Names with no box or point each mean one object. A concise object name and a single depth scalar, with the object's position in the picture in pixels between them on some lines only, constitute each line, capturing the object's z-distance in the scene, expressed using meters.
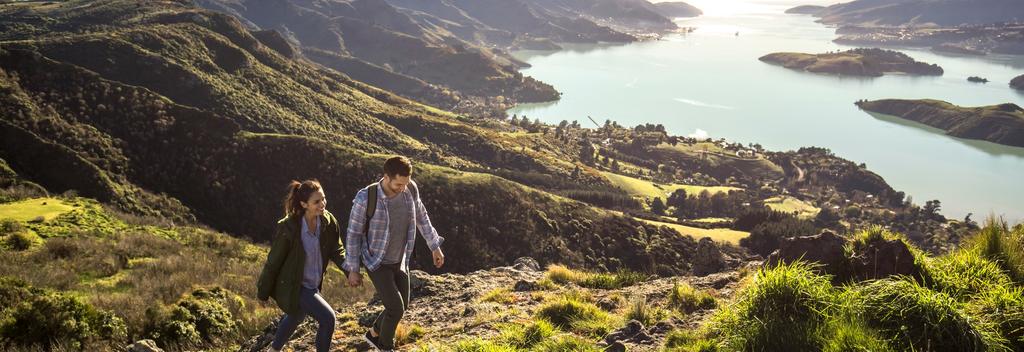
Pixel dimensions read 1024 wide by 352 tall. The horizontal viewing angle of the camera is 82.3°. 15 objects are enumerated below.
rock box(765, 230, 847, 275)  8.82
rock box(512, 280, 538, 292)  13.08
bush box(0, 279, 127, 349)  9.77
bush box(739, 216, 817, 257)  60.69
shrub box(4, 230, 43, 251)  22.51
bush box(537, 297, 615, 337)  8.51
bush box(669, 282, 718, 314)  9.95
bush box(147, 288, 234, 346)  11.22
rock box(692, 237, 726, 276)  35.61
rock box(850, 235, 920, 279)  7.74
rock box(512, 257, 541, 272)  16.62
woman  6.49
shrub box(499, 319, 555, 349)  7.16
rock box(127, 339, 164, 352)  8.98
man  6.71
